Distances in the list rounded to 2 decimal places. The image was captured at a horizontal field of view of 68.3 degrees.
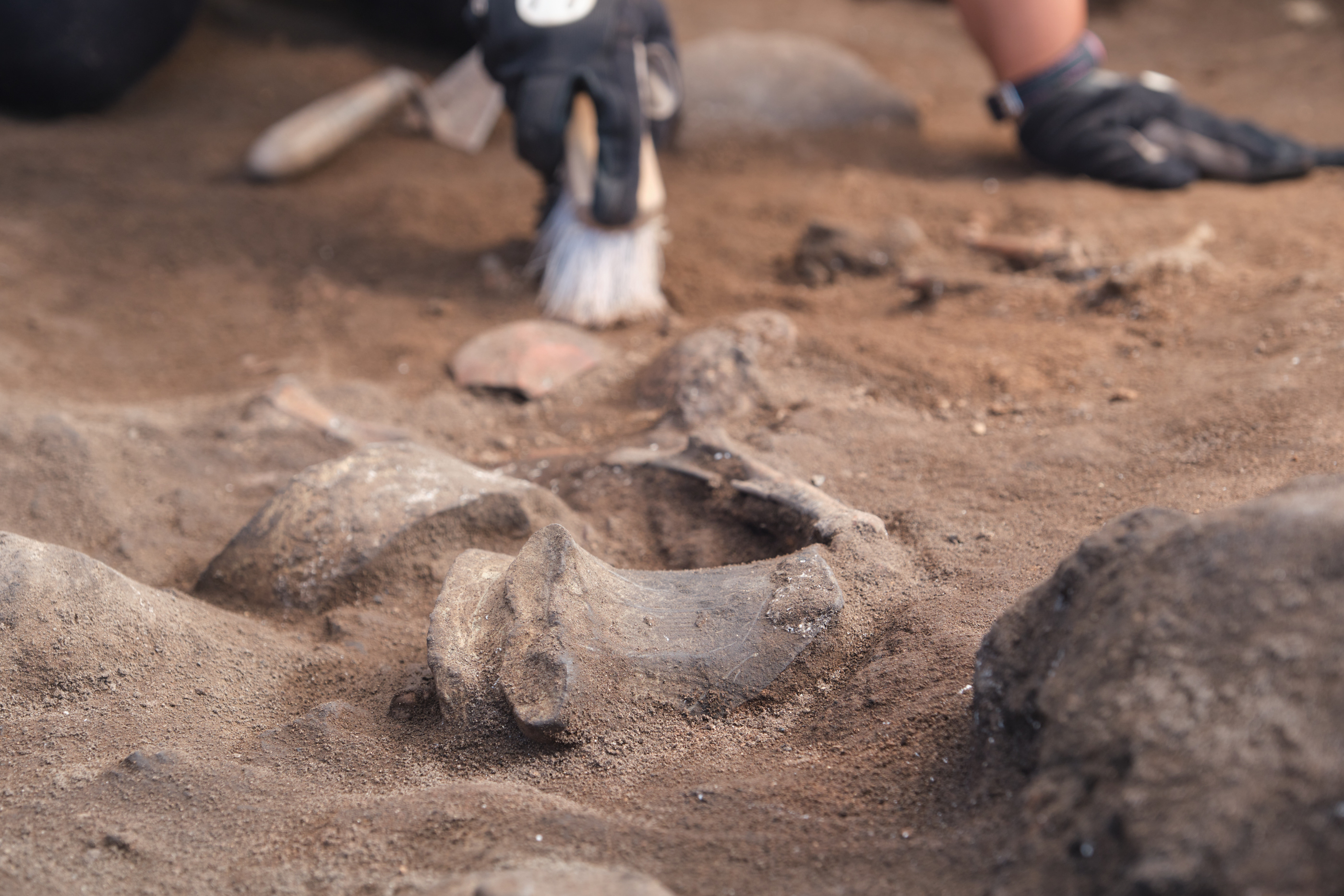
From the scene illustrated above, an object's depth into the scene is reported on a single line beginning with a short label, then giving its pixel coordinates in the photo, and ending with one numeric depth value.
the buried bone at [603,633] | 1.25
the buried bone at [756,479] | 1.57
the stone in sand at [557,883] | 0.91
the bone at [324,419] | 2.18
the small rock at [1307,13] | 4.66
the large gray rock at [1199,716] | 0.78
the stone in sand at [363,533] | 1.65
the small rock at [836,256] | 2.77
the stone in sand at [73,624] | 1.36
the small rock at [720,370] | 2.13
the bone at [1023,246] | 2.68
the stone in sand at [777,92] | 3.83
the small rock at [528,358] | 2.41
